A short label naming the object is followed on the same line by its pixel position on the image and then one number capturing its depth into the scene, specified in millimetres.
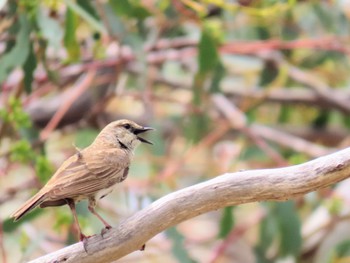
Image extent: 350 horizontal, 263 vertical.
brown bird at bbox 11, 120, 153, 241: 5617
